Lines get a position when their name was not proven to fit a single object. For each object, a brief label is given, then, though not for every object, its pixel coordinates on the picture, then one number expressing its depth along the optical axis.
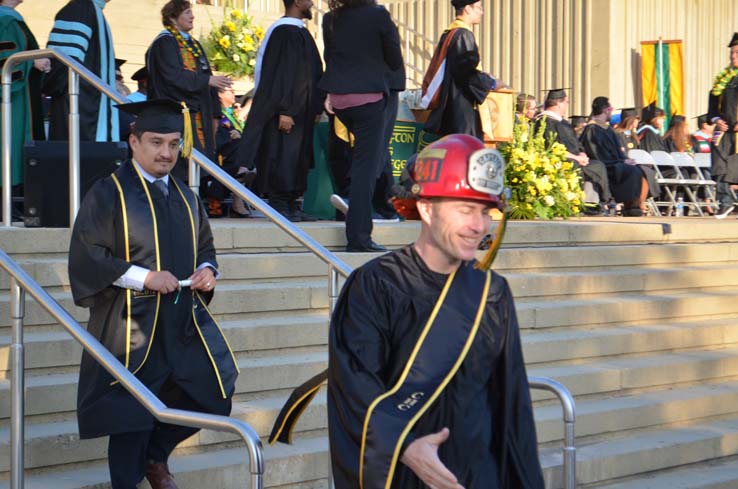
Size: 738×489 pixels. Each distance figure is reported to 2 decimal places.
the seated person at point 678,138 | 16.41
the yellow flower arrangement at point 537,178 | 10.24
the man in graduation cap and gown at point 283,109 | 8.31
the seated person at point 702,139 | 17.78
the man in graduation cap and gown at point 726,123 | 12.64
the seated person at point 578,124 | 16.06
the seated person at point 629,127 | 15.33
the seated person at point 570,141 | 13.13
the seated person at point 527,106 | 13.11
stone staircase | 5.29
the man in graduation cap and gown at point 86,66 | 7.61
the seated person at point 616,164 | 13.49
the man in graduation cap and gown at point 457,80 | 9.27
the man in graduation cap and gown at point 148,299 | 4.44
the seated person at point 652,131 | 15.81
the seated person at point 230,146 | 9.45
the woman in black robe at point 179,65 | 8.25
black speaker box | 6.53
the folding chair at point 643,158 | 14.47
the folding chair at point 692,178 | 14.47
